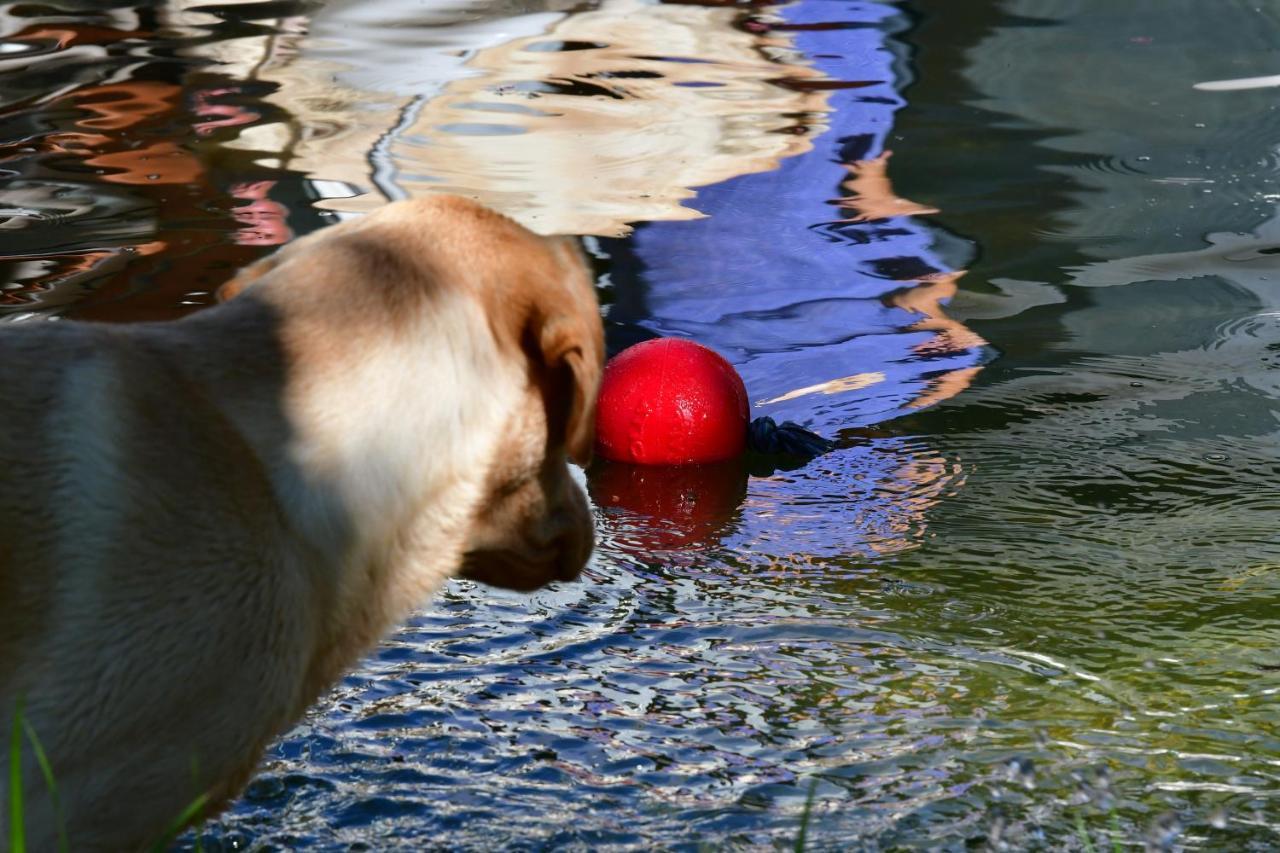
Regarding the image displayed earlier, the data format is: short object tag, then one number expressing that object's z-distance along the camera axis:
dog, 5.61
